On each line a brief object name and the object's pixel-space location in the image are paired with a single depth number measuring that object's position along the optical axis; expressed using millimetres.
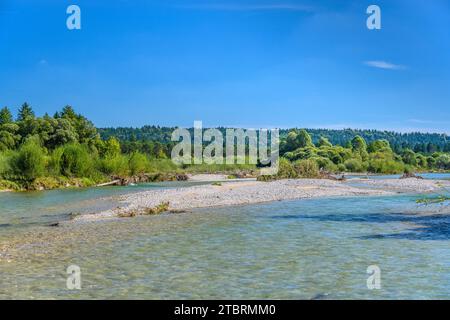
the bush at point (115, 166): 74031
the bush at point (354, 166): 128250
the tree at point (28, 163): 57531
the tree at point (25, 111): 106788
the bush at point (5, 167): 57219
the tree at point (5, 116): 93812
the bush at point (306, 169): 70188
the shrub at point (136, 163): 79938
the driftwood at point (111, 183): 66631
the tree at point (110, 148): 83719
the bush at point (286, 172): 69750
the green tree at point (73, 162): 66000
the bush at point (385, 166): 127662
